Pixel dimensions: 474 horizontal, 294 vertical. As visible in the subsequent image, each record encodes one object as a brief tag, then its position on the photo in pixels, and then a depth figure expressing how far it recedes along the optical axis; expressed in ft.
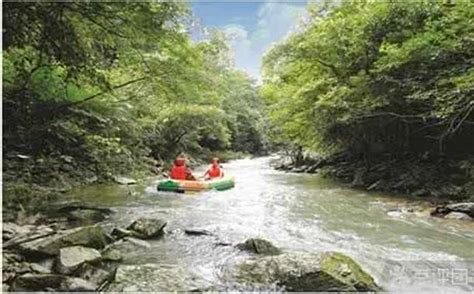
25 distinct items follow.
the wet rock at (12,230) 20.61
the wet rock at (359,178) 53.98
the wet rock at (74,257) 17.63
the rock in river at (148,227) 25.12
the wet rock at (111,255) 20.44
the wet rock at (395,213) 34.37
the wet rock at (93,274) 17.44
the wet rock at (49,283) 16.30
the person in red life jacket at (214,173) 49.68
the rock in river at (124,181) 48.43
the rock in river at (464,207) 33.12
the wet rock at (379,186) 49.75
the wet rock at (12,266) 16.46
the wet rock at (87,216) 28.28
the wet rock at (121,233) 24.57
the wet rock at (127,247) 21.50
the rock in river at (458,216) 32.40
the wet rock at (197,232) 26.76
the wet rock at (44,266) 17.39
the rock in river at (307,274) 17.72
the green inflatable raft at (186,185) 44.24
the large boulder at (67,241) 18.79
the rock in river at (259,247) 22.49
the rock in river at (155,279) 16.74
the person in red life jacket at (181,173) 46.78
